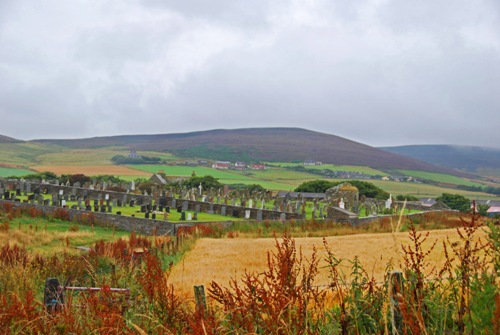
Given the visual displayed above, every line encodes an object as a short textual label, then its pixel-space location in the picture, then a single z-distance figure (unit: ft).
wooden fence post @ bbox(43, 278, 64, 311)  27.71
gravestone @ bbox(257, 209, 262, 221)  117.91
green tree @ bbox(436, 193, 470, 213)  198.02
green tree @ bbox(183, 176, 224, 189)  211.41
